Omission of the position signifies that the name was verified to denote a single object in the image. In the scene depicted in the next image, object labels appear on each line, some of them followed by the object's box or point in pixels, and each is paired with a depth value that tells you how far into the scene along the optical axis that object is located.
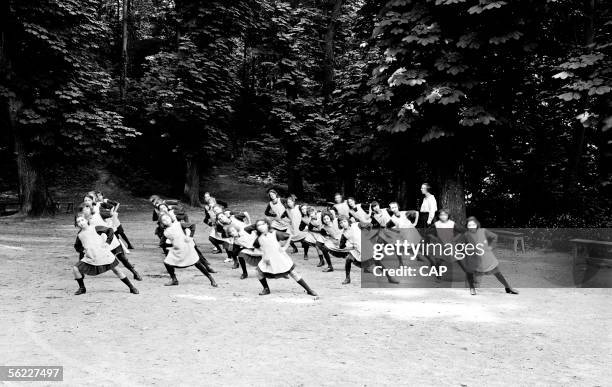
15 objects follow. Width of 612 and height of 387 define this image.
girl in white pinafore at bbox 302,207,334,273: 12.54
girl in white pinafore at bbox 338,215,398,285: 11.11
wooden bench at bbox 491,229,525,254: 16.25
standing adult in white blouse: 12.91
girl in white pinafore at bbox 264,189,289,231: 14.96
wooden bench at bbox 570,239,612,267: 13.03
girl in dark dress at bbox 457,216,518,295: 10.00
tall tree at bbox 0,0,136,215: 19.77
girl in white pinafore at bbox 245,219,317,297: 9.66
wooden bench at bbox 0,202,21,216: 21.51
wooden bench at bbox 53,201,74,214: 23.37
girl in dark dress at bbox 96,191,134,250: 13.44
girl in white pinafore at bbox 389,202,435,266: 12.34
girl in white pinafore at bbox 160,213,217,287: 10.30
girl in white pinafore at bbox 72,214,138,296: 9.53
